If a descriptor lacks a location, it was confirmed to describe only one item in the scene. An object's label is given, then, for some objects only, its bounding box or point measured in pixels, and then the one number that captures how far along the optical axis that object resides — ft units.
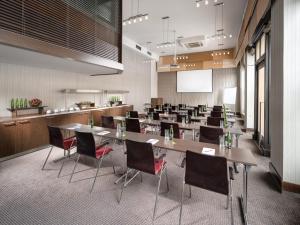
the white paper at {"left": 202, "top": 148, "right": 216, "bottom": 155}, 7.91
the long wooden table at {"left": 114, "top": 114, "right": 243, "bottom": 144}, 11.86
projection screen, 40.29
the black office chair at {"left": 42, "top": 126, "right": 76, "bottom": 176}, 11.38
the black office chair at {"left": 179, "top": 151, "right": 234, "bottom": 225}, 6.22
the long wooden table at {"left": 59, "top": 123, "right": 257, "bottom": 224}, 7.04
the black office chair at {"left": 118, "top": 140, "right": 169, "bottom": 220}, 7.71
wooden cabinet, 13.44
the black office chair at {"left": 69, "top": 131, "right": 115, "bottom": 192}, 9.75
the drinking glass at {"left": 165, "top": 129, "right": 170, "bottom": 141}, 10.06
